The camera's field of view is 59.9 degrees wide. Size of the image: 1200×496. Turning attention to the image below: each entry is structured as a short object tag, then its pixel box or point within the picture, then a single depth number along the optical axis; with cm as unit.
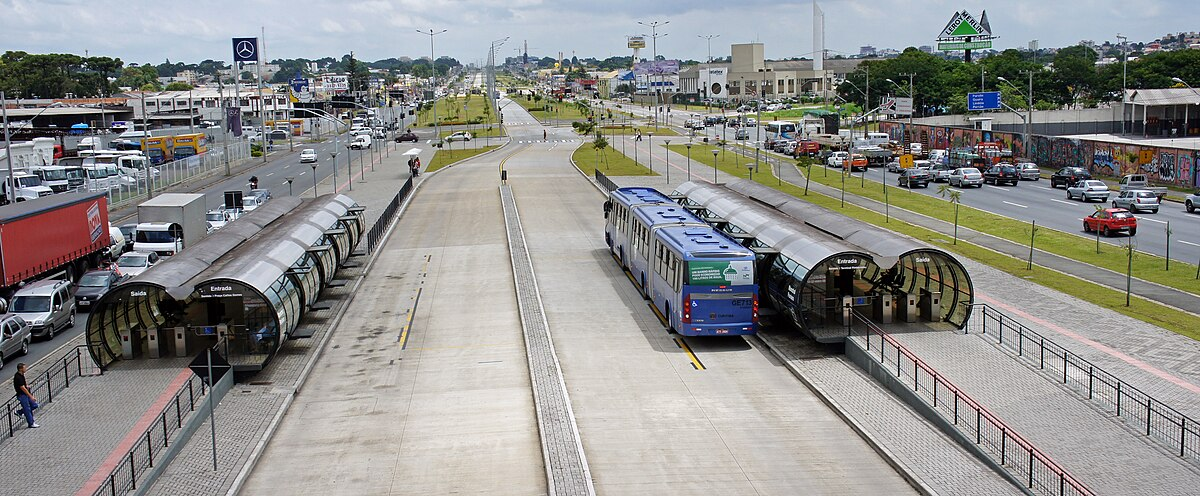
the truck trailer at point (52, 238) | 3384
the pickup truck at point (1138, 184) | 5932
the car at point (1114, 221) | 4584
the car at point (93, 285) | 3503
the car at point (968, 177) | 6806
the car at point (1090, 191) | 5869
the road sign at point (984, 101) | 10525
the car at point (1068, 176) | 6494
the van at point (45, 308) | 3047
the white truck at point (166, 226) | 4231
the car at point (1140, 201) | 5281
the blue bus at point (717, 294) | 2723
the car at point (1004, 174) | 6912
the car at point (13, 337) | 2766
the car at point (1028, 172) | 7188
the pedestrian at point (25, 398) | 2111
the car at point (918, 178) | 6962
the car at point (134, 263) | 3822
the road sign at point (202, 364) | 1775
